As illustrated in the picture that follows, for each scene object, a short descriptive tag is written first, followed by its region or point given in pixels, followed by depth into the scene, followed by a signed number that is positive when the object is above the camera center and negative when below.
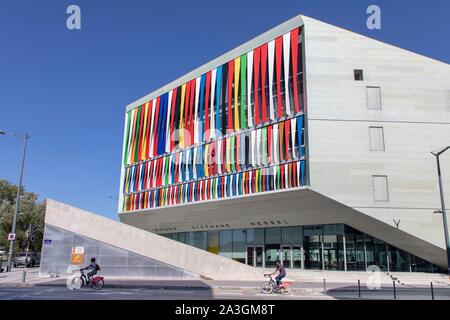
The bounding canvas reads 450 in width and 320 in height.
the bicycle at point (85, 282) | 21.02 -1.51
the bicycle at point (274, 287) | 19.61 -1.53
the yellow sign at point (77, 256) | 27.86 -0.14
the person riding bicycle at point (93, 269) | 20.91 -0.78
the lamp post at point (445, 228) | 26.44 +2.09
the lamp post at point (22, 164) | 34.03 +7.88
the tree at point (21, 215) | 63.44 +6.24
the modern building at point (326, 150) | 34.09 +9.92
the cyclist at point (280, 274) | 19.45 -0.87
